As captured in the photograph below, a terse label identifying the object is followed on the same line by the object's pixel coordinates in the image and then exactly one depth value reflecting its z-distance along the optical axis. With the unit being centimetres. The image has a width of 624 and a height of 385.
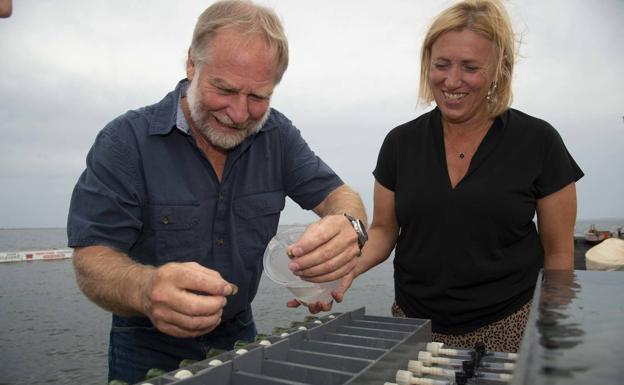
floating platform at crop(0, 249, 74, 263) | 6212
